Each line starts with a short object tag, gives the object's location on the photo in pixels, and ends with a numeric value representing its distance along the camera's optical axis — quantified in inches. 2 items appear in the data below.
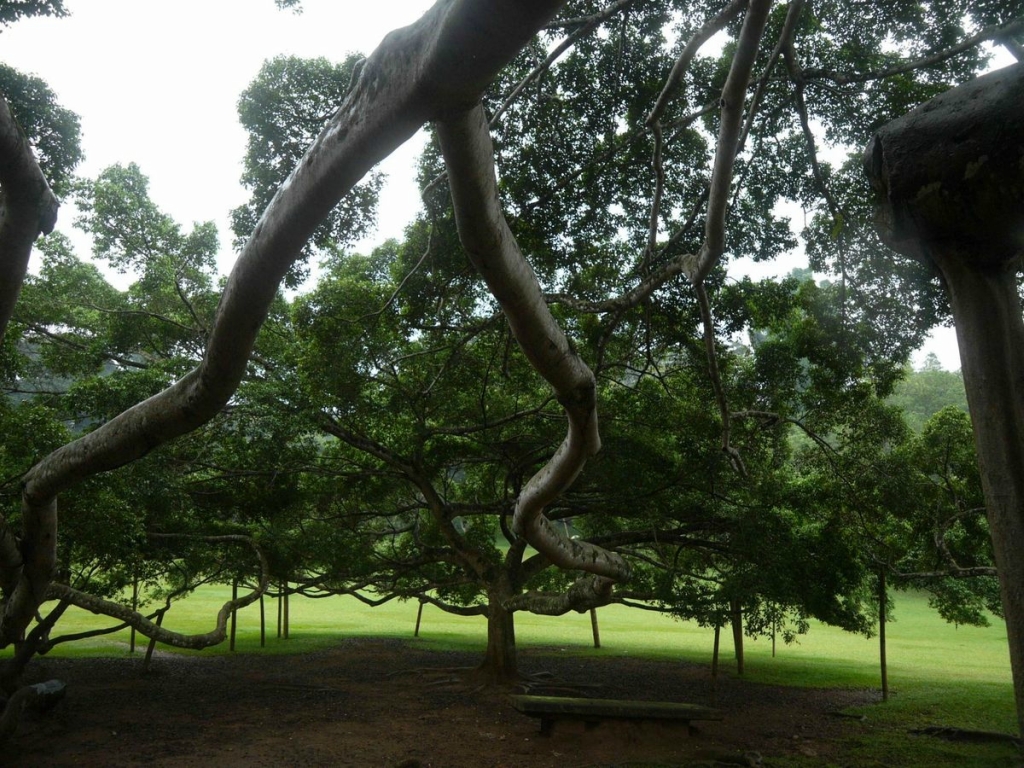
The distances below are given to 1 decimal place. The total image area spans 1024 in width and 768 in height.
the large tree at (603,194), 91.5
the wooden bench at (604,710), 332.8
